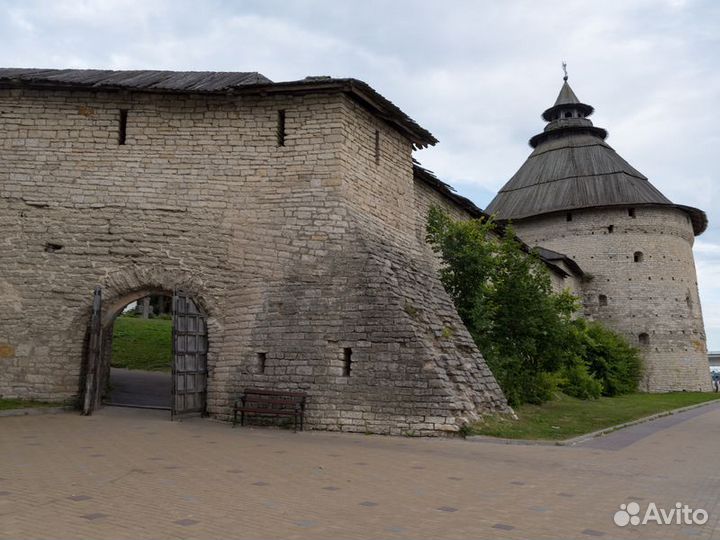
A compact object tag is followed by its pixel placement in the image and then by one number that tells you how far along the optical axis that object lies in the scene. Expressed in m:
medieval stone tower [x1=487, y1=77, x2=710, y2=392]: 27.84
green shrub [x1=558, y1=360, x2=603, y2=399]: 18.31
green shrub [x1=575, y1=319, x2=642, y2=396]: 22.42
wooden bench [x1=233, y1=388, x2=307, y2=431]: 9.02
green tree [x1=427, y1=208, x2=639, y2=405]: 13.30
